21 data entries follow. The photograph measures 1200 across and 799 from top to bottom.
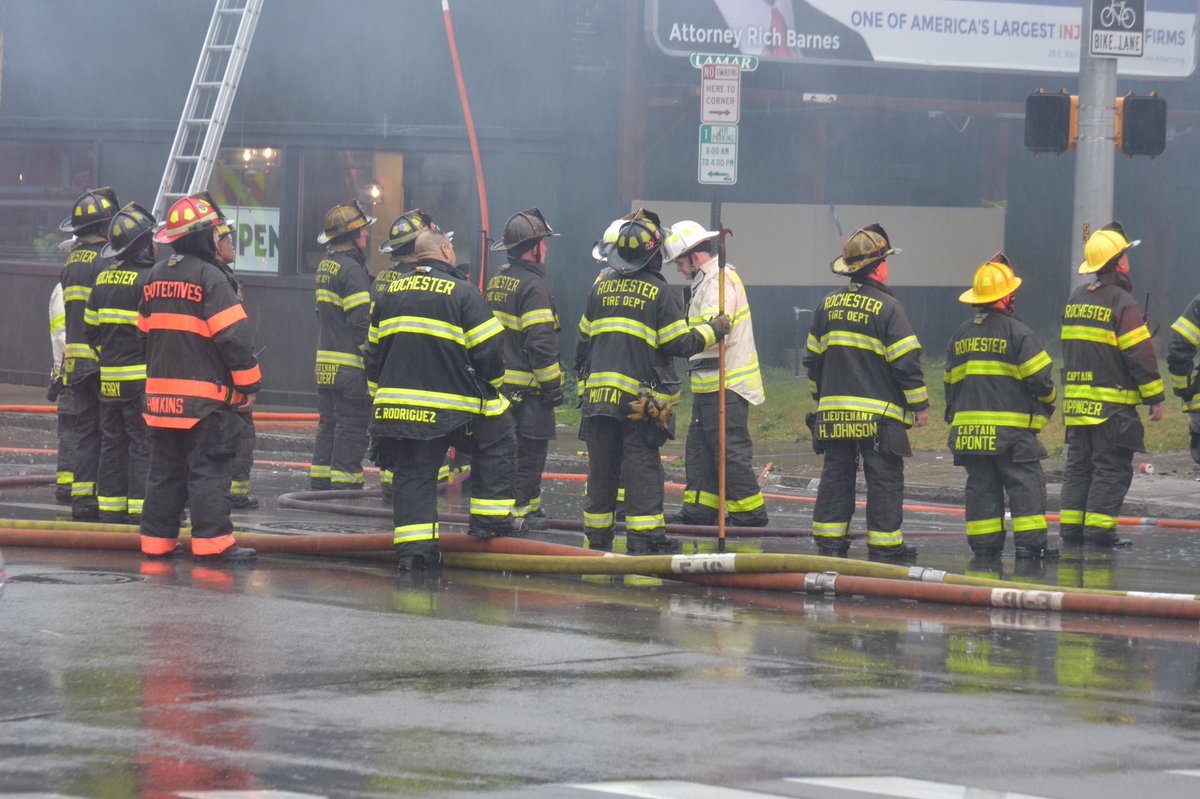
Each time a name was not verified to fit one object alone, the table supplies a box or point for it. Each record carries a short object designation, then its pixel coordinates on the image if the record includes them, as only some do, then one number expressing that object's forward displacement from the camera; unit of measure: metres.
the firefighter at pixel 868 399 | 17.89
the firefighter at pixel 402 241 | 17.45
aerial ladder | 30.66
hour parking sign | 24.68
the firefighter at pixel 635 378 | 17.60
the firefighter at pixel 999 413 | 18.32
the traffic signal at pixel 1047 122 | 23.31
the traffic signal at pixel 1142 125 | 23.25
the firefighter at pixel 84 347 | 19.69
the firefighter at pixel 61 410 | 20.74
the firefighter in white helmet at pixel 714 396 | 19.78
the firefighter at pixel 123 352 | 18.67
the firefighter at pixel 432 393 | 16.29
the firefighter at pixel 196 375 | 16.54
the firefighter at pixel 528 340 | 19.38
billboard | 33.11
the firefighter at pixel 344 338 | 22.68
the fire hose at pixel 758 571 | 14.53
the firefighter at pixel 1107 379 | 19.31
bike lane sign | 23.35
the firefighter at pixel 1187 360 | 19.35
